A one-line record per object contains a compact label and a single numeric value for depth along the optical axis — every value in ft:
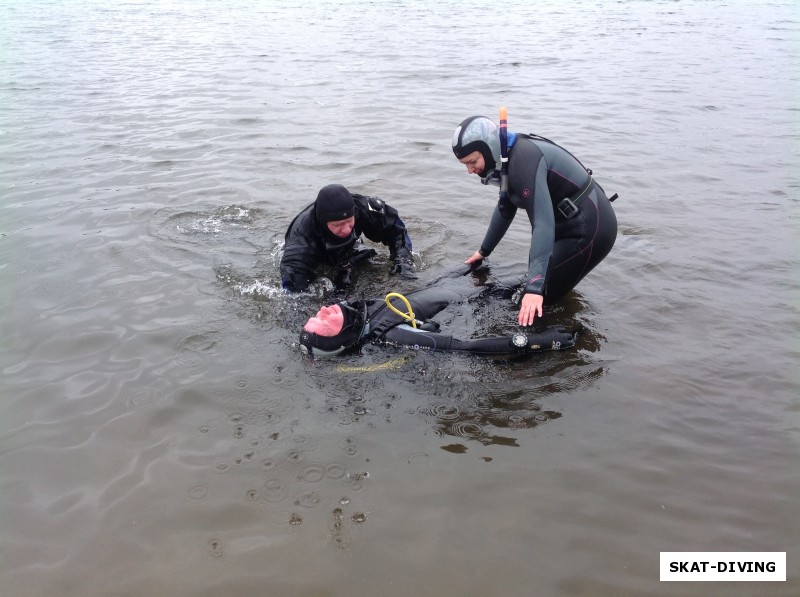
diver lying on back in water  13.28
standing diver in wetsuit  12.91
